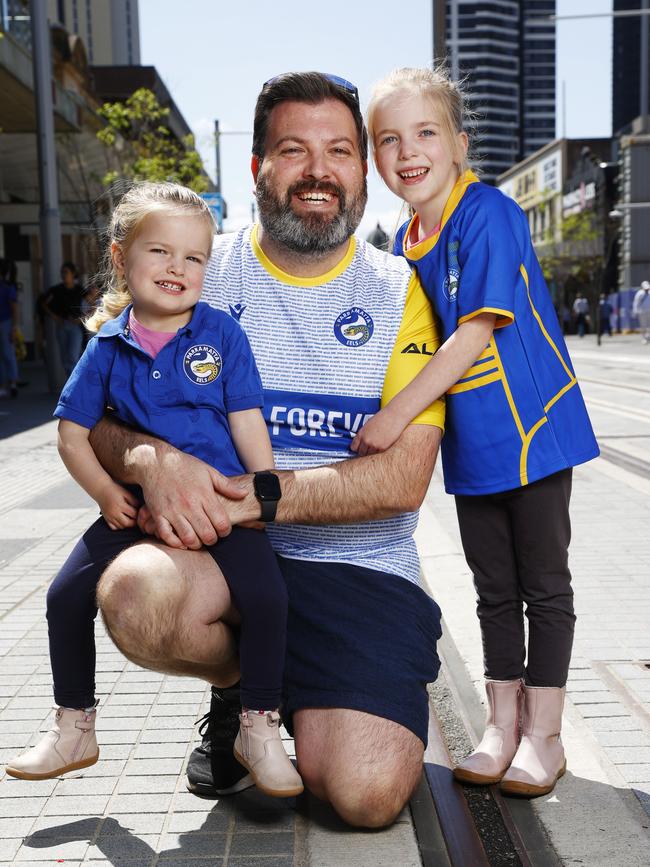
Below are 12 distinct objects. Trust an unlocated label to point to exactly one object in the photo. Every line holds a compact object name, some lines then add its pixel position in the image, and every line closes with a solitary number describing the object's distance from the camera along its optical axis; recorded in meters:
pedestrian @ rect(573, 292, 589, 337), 54.44
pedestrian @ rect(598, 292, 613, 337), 56.91
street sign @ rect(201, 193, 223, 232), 27.25
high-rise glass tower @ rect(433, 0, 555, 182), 196.75
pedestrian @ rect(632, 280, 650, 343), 41.22
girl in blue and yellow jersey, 3.20
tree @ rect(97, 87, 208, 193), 28.78
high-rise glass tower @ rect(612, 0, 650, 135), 165.88
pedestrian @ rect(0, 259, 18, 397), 17.50
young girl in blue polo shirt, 2.91
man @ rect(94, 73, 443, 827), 2.97
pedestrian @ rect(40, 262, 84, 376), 17.61
